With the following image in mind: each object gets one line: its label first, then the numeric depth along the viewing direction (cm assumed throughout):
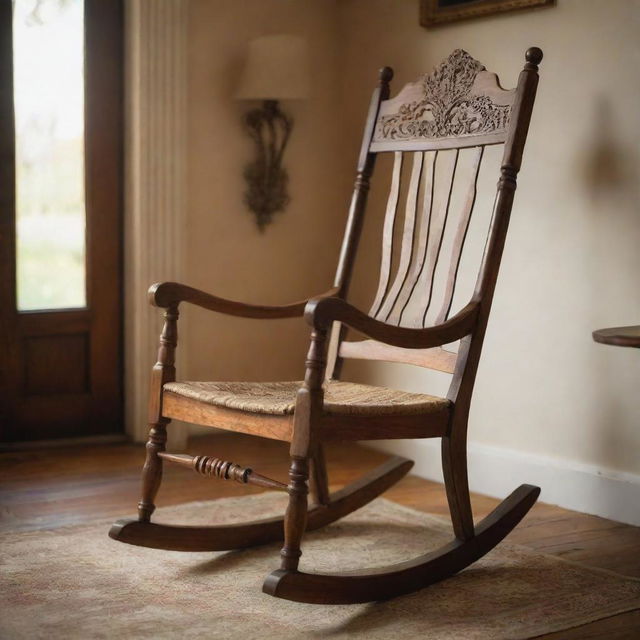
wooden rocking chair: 212
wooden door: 350
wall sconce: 361
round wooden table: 206
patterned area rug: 205
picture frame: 309
